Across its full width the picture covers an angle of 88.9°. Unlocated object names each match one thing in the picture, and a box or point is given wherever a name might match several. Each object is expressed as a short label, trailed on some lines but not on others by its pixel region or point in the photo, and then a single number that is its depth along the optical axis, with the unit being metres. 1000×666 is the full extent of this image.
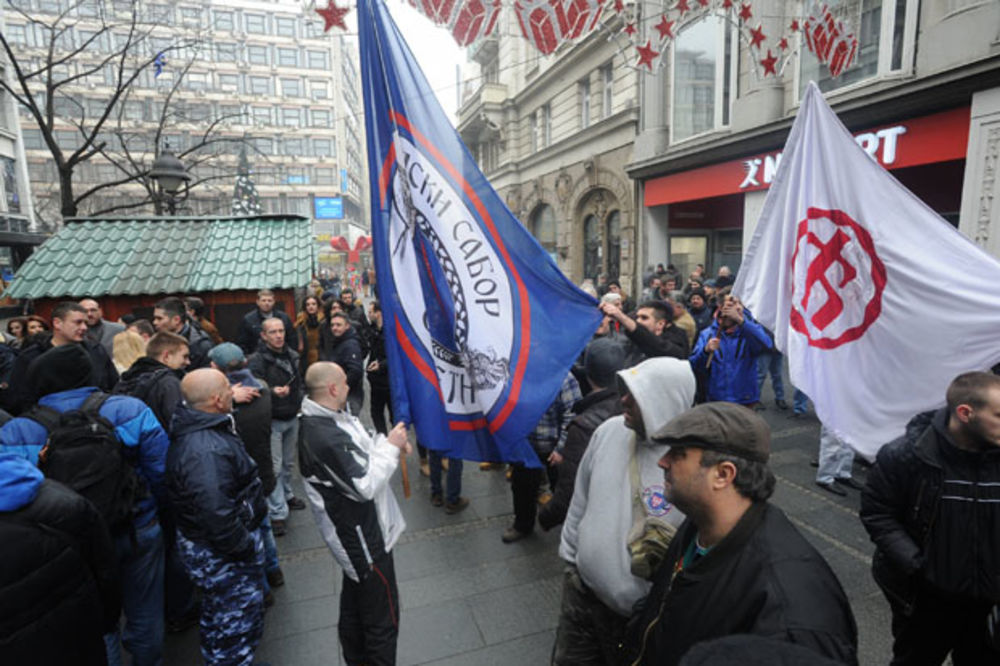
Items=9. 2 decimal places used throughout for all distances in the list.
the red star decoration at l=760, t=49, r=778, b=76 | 7.33
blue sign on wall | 48.02
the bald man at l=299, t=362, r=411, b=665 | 2.53
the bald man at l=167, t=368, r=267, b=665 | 2.62
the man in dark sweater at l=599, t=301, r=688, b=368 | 3.65
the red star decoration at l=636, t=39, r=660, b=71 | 6.29
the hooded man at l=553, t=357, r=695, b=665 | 2.01
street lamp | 7.68
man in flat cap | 1.26
